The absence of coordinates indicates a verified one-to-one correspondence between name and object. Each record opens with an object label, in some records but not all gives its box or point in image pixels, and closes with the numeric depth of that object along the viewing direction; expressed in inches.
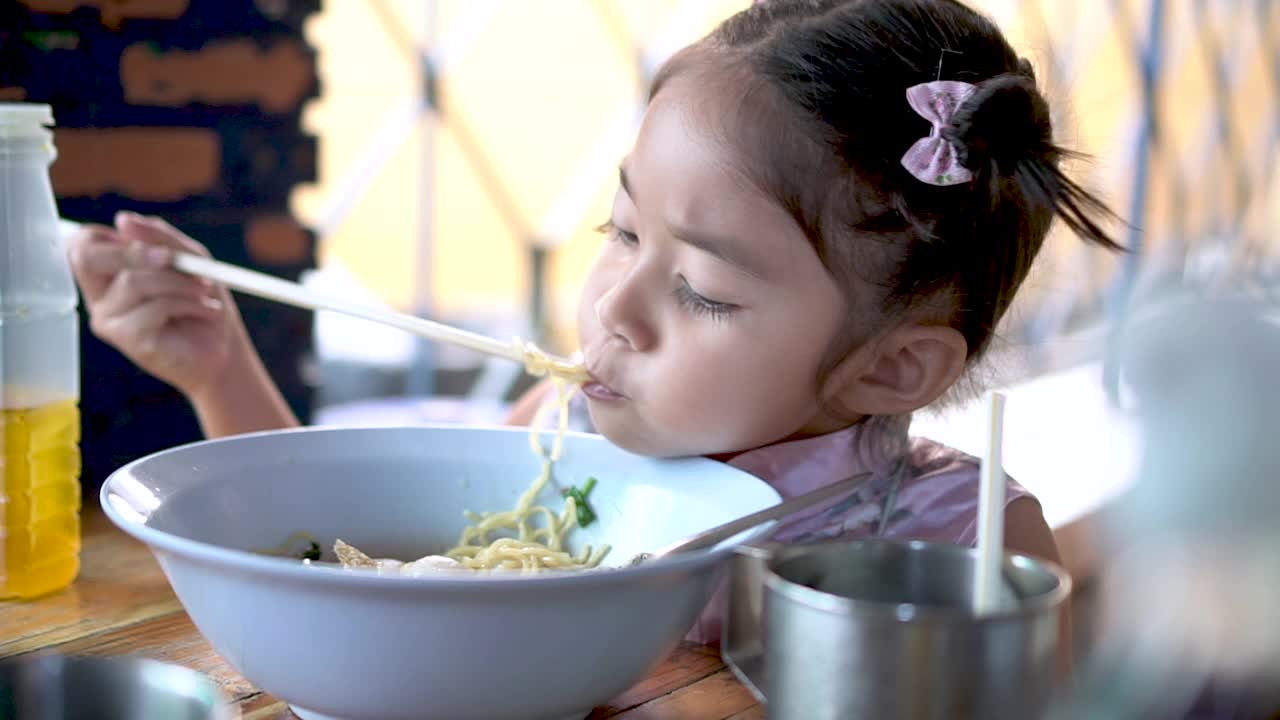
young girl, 37.6
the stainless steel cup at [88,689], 24.6
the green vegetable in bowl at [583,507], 38.7
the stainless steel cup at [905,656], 20.3
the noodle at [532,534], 35.4
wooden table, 30.4
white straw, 22.1
